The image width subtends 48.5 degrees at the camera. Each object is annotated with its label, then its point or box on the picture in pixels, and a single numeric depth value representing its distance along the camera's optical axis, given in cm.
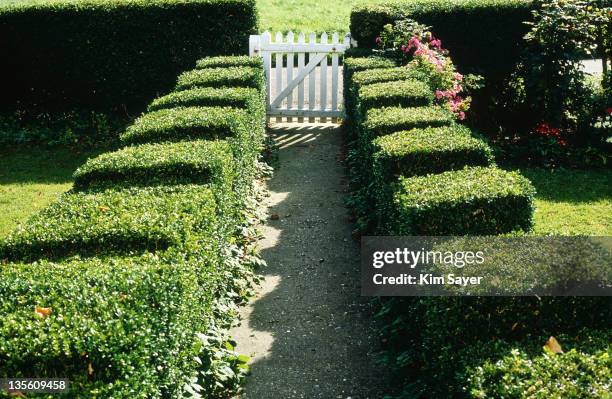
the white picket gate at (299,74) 1169
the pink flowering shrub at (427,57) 968
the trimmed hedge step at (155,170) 570
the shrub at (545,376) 314
